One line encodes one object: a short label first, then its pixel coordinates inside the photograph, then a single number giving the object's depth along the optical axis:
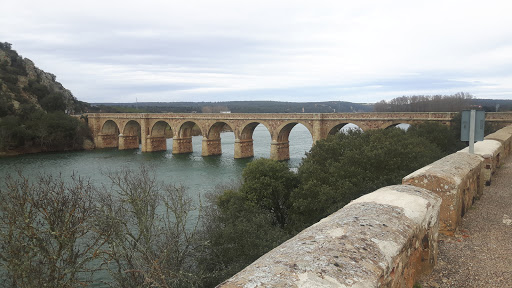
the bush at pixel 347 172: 14.90
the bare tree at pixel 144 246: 10.50
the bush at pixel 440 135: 26.41
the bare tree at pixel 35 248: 9.73
